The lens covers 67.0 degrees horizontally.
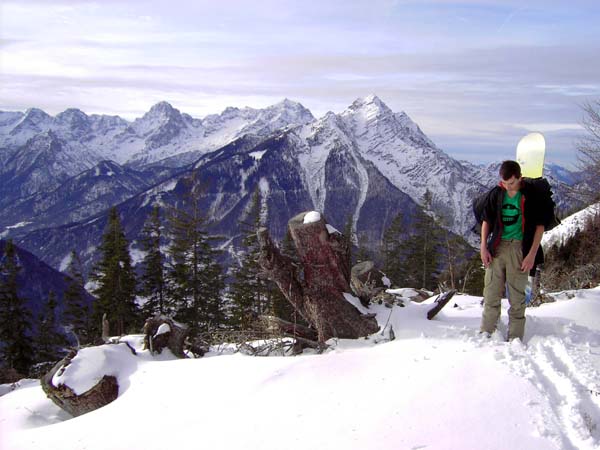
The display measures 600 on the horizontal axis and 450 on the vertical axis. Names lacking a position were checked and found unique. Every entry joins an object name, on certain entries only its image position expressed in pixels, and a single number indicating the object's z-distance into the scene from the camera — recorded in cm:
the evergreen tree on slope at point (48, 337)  2748
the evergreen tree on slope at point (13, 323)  2548
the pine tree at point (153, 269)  2670
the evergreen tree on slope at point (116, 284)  2636
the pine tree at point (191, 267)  2528
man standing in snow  577
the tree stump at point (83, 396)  688
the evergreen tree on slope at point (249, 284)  2716
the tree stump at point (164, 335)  869
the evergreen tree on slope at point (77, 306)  2728
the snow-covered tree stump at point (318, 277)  765
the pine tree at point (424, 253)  3556
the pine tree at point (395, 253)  3741
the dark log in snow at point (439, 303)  791
